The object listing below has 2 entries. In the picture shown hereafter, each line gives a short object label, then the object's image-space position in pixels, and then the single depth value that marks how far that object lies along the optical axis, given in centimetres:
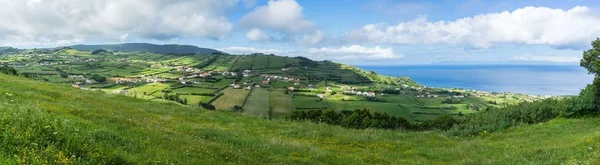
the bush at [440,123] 5335
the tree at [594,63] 3209
